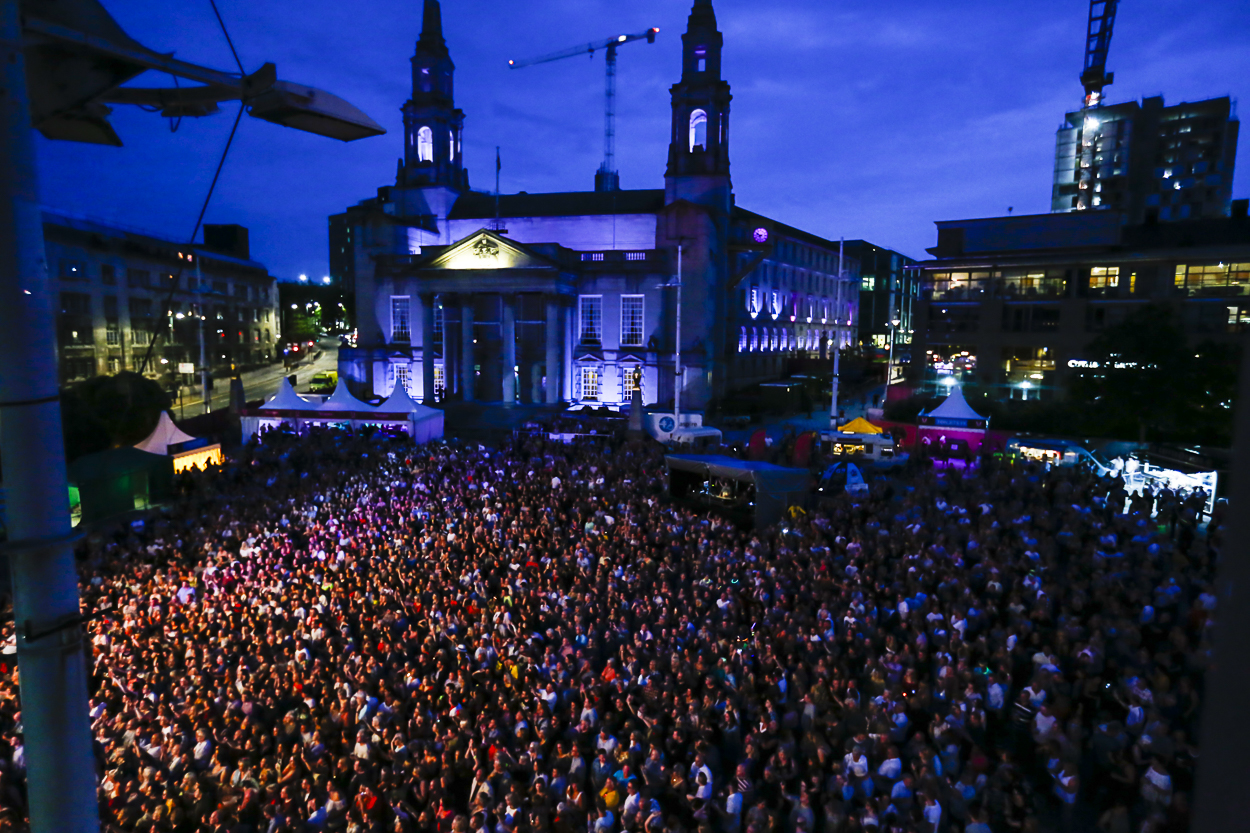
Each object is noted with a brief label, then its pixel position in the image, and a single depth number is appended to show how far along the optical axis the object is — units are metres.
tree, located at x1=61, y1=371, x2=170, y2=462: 29.34
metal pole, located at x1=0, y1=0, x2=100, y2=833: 2.71
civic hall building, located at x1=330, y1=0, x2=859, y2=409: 45.88
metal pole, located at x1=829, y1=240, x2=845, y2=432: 29.48
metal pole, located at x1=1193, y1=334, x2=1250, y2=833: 1.16
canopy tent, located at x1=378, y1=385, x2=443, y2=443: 31.19
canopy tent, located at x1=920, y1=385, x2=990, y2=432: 27.34
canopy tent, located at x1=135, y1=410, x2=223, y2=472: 26.17
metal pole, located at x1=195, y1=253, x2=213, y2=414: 38.22
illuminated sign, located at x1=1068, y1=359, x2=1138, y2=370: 28.59
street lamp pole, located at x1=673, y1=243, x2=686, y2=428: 31.59
